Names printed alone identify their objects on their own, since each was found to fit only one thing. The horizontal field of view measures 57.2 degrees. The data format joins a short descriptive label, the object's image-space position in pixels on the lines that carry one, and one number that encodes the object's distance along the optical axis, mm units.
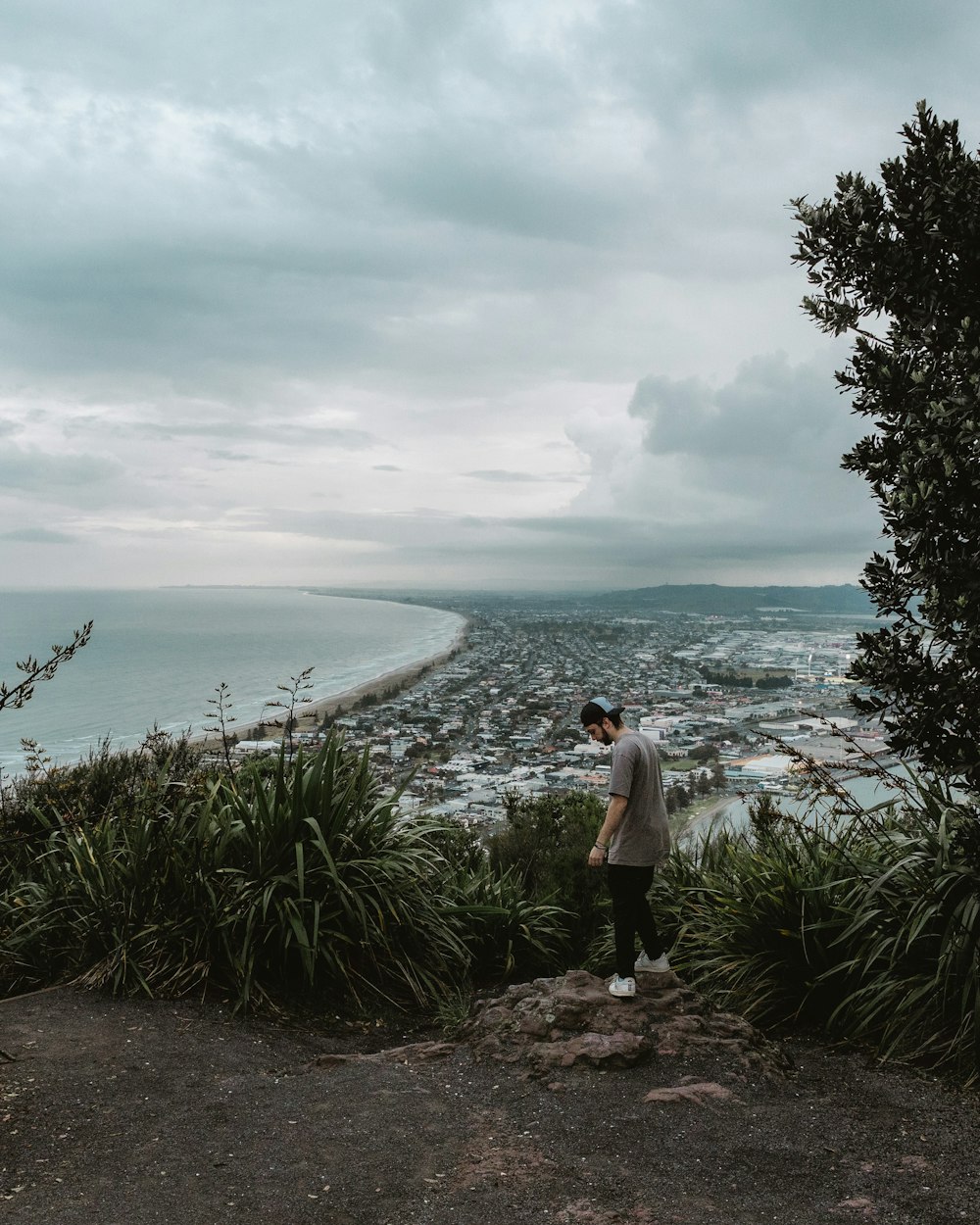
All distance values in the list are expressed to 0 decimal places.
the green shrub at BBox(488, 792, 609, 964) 7984
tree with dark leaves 4336
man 5234
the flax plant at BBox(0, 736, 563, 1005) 5770
